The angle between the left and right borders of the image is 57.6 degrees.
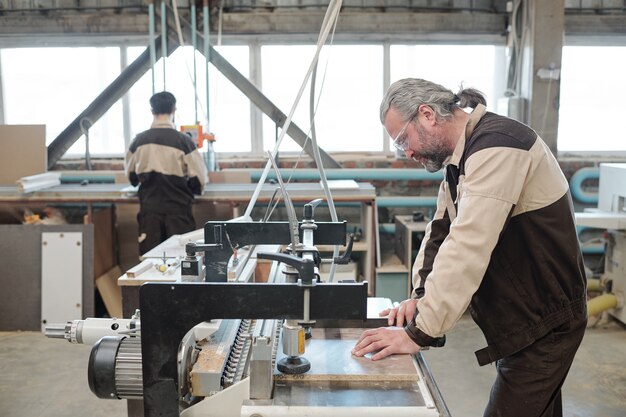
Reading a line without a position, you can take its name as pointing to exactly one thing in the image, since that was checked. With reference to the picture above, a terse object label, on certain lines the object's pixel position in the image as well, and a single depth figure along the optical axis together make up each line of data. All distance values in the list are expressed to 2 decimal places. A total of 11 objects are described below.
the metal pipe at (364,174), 3.65
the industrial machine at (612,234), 2.92
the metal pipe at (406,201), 3.69
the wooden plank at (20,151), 3.55
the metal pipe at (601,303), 3.07
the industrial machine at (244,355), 0.88
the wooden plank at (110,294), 3.23
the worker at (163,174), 2.95
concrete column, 3.41
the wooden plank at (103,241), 3.32
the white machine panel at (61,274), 3.10
